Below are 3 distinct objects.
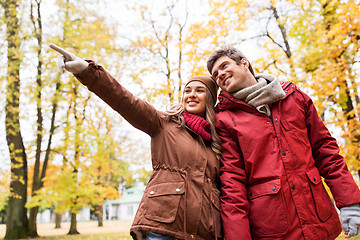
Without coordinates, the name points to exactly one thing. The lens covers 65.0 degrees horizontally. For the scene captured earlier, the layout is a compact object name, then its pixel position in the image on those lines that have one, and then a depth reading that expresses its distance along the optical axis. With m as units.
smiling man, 2.09
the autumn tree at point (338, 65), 5.72
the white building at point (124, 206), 54.25
